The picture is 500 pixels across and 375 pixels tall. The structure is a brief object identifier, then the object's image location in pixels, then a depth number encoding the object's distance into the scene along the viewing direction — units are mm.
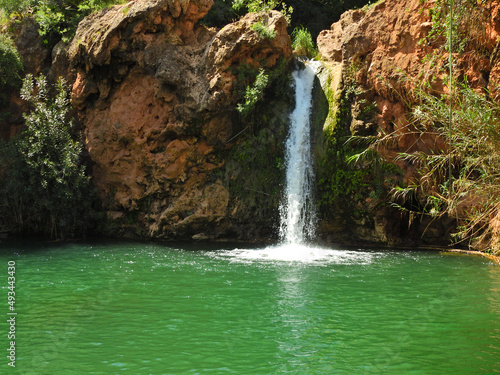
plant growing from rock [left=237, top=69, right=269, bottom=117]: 18250
